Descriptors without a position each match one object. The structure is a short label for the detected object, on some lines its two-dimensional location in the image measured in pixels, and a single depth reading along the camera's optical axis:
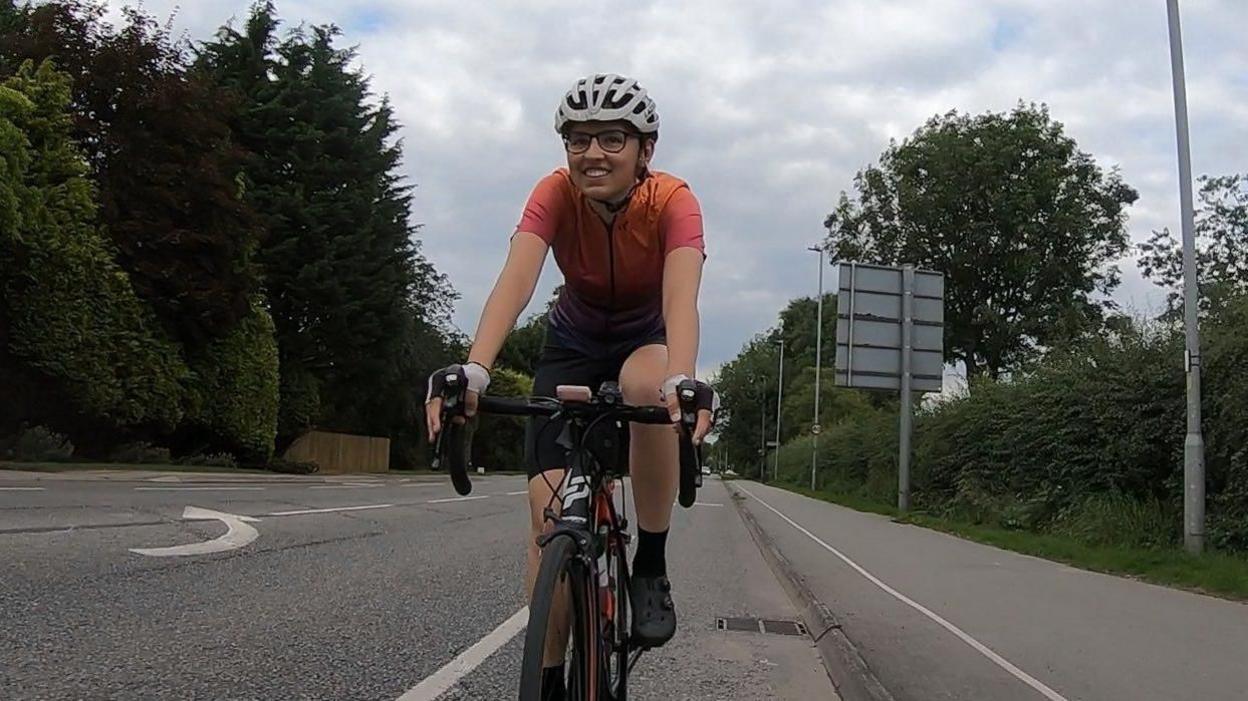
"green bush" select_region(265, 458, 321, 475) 34.69
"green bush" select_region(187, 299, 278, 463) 30.78
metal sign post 24.61
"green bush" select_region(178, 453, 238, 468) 31.25
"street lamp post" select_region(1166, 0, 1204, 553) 11.62
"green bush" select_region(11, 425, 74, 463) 28.11
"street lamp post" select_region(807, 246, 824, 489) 44.50
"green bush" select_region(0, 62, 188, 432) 22.72
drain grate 7.02
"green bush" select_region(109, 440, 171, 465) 29.05
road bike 2.55
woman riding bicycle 3.09
